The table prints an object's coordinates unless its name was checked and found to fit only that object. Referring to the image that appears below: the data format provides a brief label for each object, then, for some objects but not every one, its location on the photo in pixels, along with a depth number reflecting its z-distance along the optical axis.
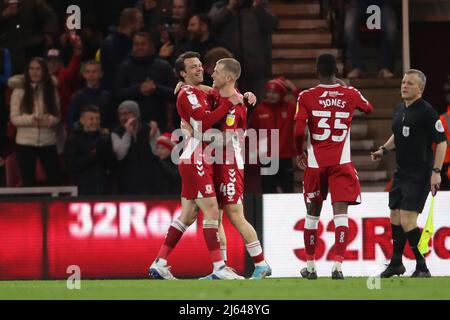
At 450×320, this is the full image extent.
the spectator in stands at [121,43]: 18.97
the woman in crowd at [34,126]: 18.42
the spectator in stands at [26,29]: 19.45
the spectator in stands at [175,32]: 18.83
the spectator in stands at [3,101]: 18.94
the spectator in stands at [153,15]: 19.25
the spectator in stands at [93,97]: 18.61
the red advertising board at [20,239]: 16.69
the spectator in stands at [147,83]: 18.44
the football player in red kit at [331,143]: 13.69
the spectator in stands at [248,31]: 18.92
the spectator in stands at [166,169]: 18.02
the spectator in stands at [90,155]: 18.08
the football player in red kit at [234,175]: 13.96
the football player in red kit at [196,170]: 13.88
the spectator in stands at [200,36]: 18.52
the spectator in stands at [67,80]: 19.17
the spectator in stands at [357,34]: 20.00
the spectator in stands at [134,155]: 17.97
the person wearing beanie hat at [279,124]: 18.33
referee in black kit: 14.62
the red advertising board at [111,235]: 16.70
